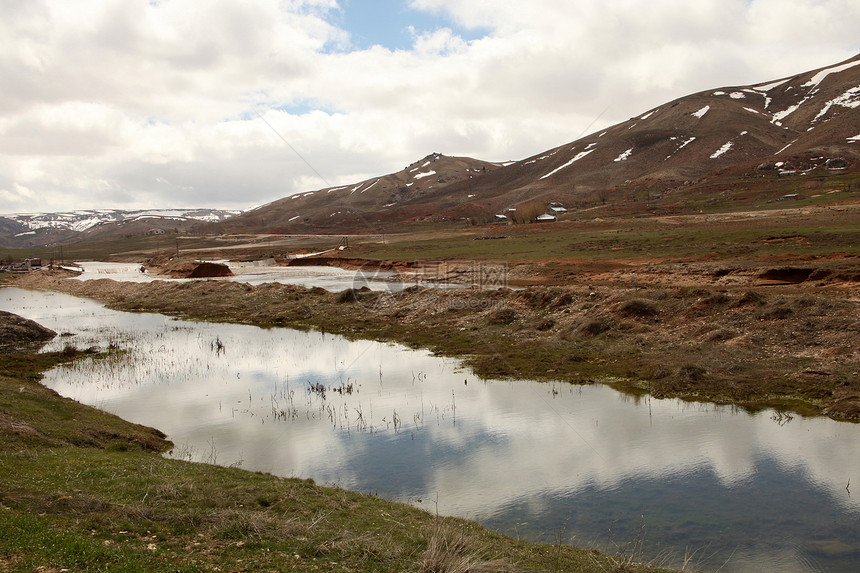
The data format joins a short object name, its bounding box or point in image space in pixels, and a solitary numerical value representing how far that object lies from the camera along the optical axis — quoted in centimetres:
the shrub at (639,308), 2830
